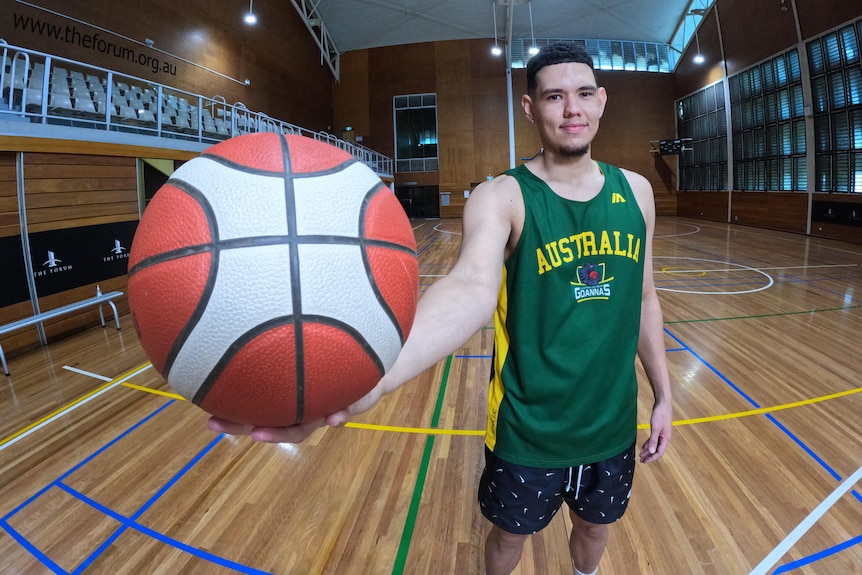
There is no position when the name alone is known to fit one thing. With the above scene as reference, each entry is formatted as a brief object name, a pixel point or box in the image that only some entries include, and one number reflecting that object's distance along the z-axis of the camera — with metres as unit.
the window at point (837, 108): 9.02
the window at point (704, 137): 13.89
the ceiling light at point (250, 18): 10.30
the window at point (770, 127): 10.72
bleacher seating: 5.16
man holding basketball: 1.13
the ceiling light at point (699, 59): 14.27
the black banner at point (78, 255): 4.43
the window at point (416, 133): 17.30
